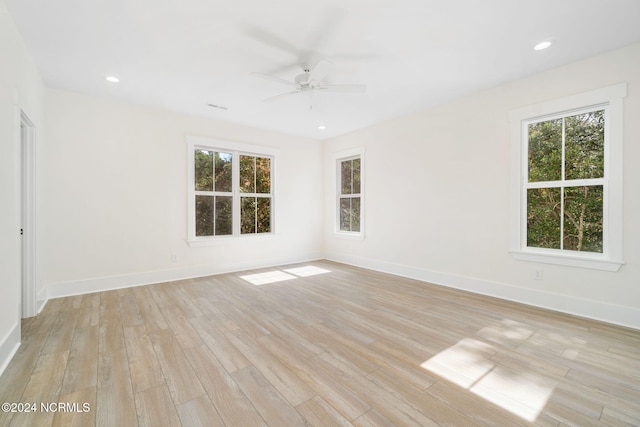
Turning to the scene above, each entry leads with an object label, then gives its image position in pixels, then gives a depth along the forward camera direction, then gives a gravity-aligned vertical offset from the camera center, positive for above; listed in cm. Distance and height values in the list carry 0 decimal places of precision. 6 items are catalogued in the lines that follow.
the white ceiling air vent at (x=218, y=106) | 422 +162
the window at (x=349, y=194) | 573 +36
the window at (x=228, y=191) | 476 +35
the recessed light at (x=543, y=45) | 264 +165
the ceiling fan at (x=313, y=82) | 276 +142
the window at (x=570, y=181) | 281 +36
